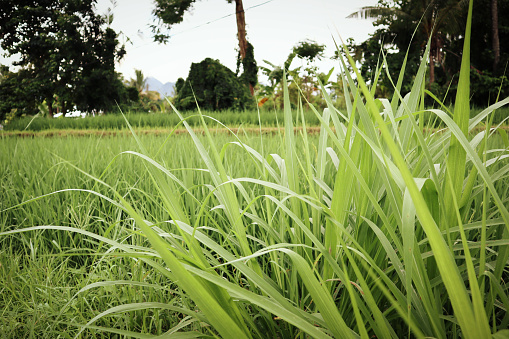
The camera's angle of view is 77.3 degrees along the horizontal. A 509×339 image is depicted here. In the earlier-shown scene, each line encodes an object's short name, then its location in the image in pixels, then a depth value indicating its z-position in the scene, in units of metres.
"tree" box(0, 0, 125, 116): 14.16
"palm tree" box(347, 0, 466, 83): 12.02
